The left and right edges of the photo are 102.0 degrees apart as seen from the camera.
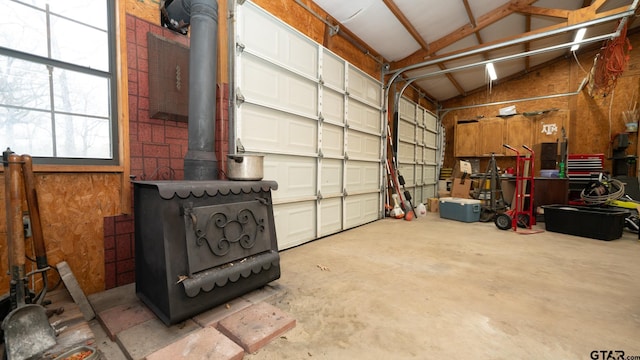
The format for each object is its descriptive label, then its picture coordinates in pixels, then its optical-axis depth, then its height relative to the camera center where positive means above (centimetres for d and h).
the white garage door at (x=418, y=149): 653 +62
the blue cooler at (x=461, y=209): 539 -81
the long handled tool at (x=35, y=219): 159 -32
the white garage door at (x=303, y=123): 296 +66
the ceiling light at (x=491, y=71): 546 +224
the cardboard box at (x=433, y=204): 688 -88
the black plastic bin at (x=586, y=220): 391 -78
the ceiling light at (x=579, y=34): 480 +263
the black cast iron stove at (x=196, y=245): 163 -52
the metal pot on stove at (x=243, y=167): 220 +3
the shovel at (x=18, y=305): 134 -74
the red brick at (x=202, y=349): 133 -96
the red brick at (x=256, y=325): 150 -98
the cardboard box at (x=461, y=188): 693 -45
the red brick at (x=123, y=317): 162 -99
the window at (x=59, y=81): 180 +67
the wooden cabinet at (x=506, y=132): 699 +114
